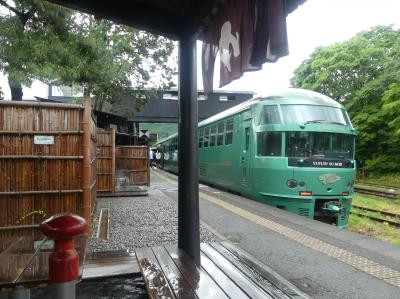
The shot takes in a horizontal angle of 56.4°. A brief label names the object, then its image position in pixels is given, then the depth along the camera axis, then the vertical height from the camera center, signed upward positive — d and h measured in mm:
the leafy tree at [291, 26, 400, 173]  21812 +4299
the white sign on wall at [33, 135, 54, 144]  5707 +222
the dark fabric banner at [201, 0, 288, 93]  2346 +871
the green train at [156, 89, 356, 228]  9008 -41
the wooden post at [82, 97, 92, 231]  5902 -43
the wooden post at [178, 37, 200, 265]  4172 +46
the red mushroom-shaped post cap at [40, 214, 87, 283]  1714 -451
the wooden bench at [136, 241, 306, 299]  3141 -1171
